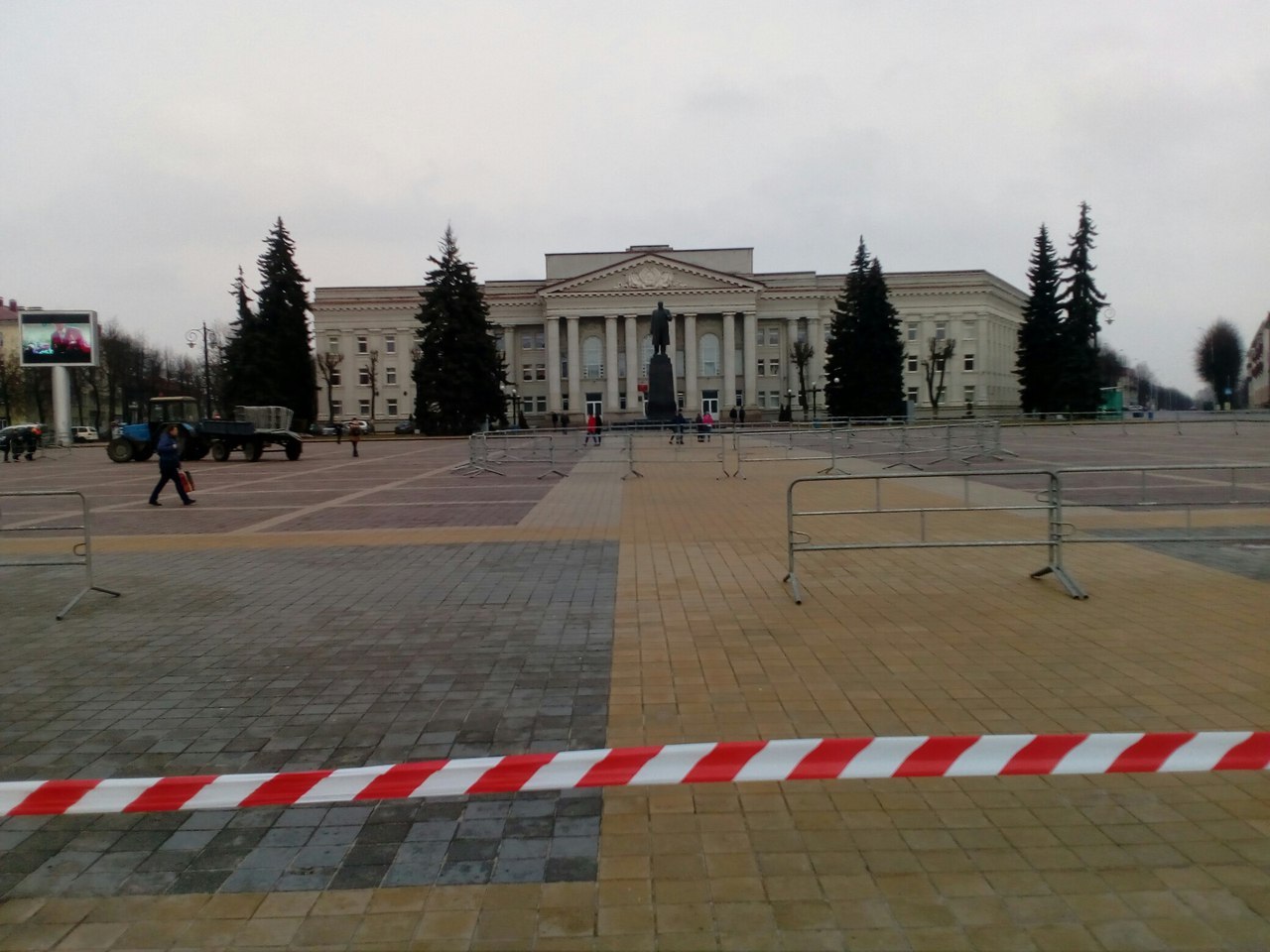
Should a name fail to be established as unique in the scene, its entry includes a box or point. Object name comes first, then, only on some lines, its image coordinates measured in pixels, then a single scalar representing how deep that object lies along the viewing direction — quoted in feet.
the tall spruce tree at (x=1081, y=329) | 228.63
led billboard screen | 186.29
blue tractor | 122.21
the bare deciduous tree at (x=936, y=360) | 289.74
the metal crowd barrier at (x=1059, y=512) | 29.43
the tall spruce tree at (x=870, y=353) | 247.91
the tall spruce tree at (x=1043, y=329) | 237.25
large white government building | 318.24
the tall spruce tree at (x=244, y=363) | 236.22
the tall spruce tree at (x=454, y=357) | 224.53
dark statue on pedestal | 167.32
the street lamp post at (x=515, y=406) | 272.41
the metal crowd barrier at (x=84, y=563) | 28.99
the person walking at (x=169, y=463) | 61.72
